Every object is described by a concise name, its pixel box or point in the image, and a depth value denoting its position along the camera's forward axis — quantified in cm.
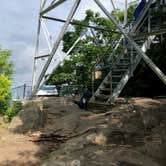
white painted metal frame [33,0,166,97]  478
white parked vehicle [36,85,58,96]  1002
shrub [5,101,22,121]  884
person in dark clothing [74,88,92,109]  613
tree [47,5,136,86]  1208
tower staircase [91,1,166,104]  595
